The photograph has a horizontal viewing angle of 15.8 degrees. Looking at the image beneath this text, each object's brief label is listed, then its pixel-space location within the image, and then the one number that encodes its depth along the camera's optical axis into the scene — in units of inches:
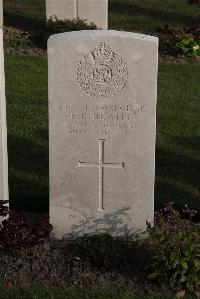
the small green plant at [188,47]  536.4
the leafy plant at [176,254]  236.5
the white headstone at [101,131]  246.4
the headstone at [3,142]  247.4
